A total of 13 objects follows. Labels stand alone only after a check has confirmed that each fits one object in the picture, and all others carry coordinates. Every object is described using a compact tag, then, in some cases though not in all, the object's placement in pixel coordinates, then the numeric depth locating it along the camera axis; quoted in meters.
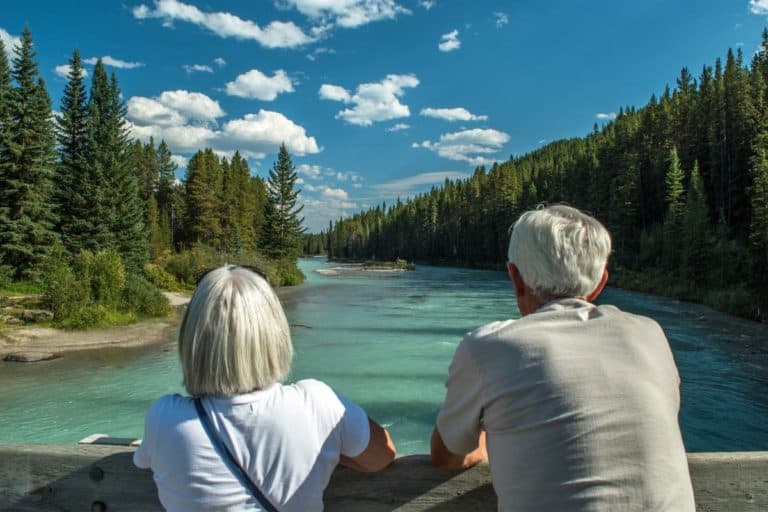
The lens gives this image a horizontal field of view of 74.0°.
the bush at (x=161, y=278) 34.62
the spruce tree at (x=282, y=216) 56.34
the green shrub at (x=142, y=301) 23.56
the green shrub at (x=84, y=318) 19.81
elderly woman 1.49
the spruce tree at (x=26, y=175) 27.55
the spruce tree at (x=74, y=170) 31.69
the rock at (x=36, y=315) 19.88
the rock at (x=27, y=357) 15.76
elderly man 1.44
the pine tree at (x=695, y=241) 36.06
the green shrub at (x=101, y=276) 22.51
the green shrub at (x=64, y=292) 20.41
